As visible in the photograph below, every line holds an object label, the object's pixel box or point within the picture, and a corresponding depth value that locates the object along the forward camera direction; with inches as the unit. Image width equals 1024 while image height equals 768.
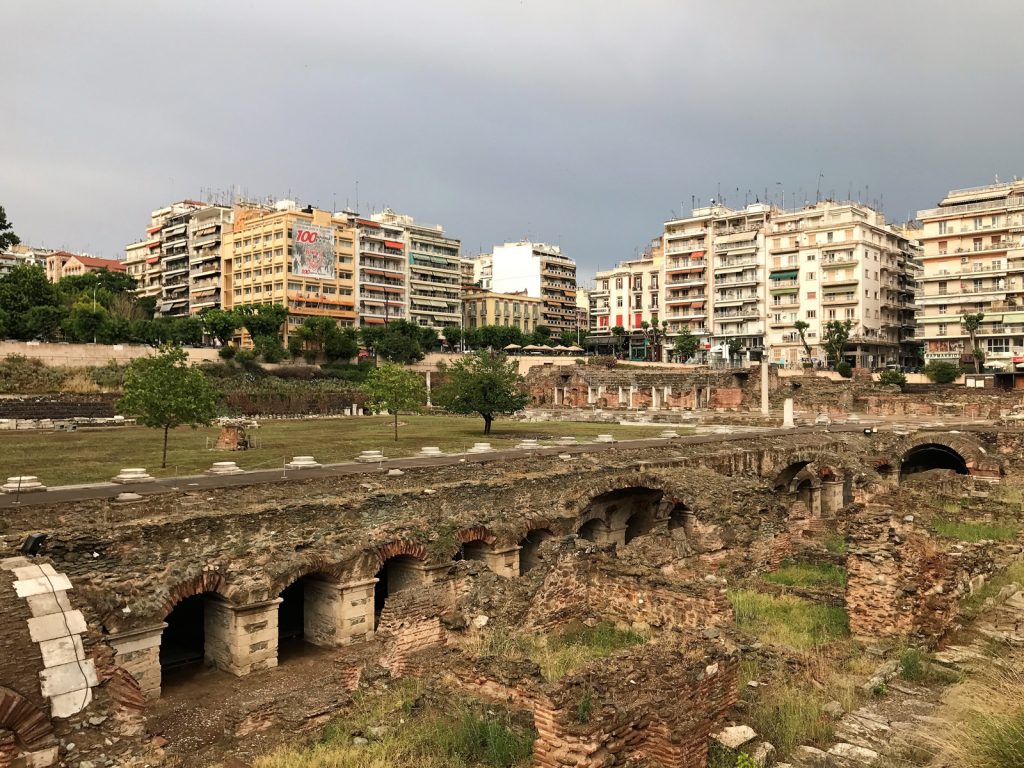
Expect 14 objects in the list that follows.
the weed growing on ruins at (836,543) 890.2
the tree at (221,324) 3218.5
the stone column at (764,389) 2269.9
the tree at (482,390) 1604.3
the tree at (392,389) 1492.9
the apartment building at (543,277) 5236.2
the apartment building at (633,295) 4062.5
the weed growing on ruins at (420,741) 365.4
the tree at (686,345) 3651.6
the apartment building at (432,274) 4370.1
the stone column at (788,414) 1881.2
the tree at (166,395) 1069.1
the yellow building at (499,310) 4835.1
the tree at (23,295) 2721.5
